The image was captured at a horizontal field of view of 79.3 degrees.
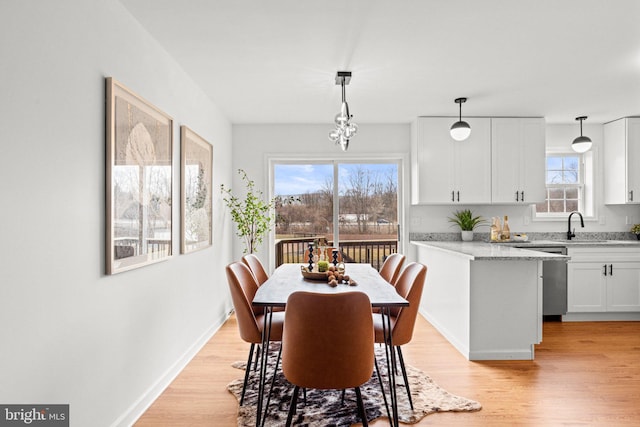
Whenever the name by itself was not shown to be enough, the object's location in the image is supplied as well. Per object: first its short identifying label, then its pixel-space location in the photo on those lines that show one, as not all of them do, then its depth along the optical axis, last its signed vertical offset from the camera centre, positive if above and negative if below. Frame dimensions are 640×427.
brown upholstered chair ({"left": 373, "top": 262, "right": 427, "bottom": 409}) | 2.44 -0.66
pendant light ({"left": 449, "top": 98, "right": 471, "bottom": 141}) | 3.90 +0.86
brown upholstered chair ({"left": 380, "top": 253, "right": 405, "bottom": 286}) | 3.19 -0.46
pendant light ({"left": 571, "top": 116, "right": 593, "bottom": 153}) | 4.40 +0.82
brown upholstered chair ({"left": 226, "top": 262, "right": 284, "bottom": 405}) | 2.40 -0.66
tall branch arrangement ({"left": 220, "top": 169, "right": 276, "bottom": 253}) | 4.61 +0.02
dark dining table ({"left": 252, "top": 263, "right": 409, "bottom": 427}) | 2.13 -0.48
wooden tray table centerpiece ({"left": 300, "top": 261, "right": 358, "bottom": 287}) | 2.58 -0.43
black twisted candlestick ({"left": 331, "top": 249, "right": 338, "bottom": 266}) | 2.97 -0.32
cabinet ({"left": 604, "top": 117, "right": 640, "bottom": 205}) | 4.68 +0.67
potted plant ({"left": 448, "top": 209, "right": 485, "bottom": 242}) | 4.86 -0.08
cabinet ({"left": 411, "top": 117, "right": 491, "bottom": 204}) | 4.69 +0.66
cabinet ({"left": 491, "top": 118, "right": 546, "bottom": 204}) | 4.68 +0.71
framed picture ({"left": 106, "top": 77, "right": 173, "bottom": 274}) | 2.00 +0.20
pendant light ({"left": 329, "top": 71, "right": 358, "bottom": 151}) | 2.96 +0.66
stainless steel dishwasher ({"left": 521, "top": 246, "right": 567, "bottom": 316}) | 4.34 -0.77
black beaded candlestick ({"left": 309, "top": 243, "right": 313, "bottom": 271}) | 2.87 -0.32
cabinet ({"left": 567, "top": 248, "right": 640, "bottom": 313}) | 4.41 -0.75
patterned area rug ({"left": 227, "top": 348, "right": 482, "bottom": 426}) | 2.32 -1.22
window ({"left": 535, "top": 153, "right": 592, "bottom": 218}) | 5.14 +0.41
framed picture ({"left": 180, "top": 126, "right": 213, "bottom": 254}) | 3.10 +0.21
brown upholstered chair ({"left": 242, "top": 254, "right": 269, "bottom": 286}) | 3.20 -0.46
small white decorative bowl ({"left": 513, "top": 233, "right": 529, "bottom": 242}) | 4.59 -0.27
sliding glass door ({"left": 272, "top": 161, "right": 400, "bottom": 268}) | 5.11 +0.11
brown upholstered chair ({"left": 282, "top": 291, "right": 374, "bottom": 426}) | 1.82 -0.60
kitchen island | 3.27 -0.79
